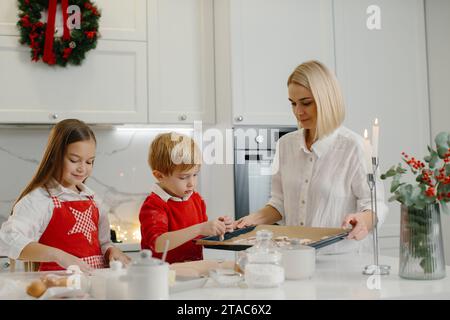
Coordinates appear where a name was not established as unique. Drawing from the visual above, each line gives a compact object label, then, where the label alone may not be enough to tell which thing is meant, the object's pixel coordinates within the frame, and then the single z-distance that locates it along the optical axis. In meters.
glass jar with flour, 1.11
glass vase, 1.21
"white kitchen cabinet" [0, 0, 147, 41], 2.78
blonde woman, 1.81
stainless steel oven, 2.79
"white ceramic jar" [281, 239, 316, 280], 1.21
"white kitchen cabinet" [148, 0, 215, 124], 2.84
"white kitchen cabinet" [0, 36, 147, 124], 2.65
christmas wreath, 2.62
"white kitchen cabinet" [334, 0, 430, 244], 2.96
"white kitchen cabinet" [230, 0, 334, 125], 2.80
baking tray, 1.38
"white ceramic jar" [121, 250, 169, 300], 0.93
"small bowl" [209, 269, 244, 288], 1.14
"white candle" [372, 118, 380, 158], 1.26
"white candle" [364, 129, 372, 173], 1.28
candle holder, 1.27
